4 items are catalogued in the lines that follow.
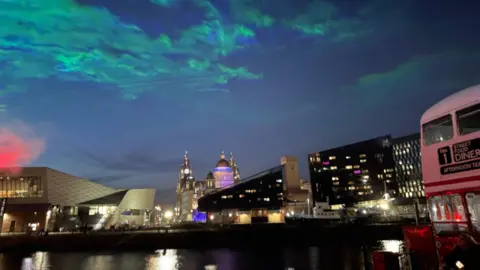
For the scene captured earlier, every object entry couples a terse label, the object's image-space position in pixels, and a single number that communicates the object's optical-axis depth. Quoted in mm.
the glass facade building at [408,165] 144875
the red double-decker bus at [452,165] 10305
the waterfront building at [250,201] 129875
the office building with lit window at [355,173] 158125
